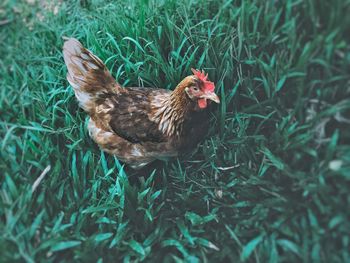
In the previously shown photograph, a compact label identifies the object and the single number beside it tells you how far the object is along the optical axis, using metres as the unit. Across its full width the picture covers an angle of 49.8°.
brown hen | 1.17
